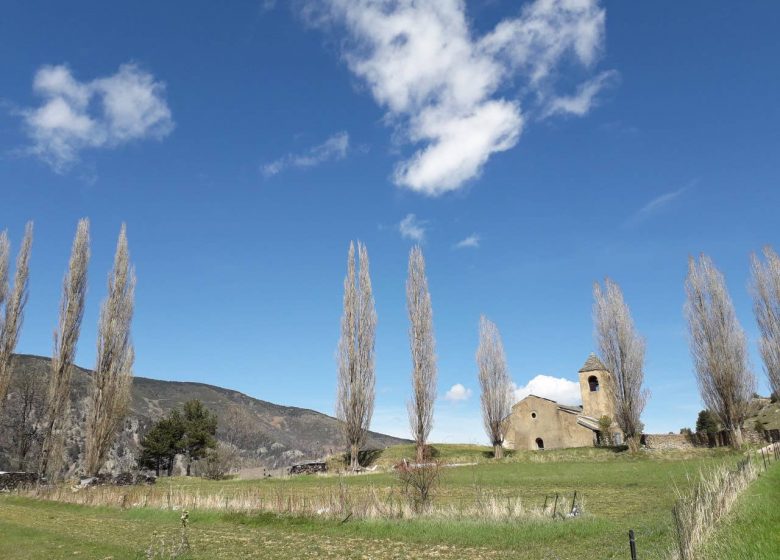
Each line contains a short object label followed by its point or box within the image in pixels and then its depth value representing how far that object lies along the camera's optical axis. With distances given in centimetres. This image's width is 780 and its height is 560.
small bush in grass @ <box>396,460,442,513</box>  1617
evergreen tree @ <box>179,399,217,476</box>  4778
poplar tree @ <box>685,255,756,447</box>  3397
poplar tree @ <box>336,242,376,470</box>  3734
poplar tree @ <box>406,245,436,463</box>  3462
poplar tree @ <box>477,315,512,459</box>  4275
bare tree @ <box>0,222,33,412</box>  3005
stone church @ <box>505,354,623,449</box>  4766
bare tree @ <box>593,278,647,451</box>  3669
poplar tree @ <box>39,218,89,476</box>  2847
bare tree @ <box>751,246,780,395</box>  3525
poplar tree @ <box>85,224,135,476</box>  3002
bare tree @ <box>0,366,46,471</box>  4328
